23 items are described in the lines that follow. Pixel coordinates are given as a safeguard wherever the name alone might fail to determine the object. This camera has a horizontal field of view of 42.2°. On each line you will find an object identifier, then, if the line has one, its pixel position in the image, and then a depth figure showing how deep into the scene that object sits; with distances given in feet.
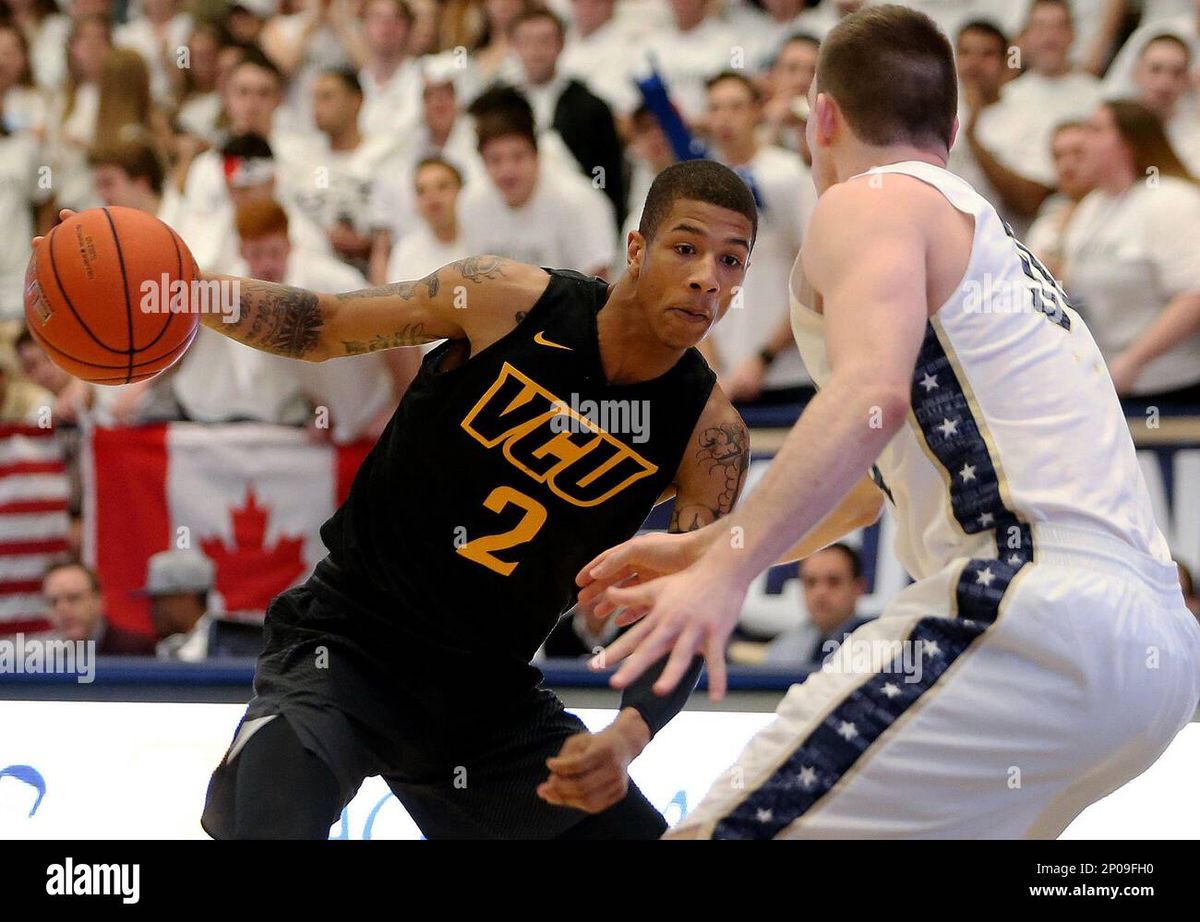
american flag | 23.94
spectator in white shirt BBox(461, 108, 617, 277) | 23.61
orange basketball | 12.27
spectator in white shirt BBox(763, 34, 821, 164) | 23.21
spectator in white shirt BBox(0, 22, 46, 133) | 28.76
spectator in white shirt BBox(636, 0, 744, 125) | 25.07
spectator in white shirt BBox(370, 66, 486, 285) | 25.08
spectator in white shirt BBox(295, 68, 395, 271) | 25.13
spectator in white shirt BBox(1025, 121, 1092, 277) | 21.80
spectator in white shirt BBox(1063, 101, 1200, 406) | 20.90
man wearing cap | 22.72
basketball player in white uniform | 8.25
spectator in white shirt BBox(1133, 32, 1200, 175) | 21.68
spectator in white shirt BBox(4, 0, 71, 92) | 30.04
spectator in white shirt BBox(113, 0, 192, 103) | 29.07
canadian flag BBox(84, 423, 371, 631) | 23.25
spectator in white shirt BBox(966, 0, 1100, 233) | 23.09
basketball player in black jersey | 12.44
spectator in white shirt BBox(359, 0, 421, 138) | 27.02
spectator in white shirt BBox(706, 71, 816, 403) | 22.26
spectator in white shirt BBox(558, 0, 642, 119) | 25.73
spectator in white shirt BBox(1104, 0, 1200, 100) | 22.43
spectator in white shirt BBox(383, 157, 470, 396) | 24.20
